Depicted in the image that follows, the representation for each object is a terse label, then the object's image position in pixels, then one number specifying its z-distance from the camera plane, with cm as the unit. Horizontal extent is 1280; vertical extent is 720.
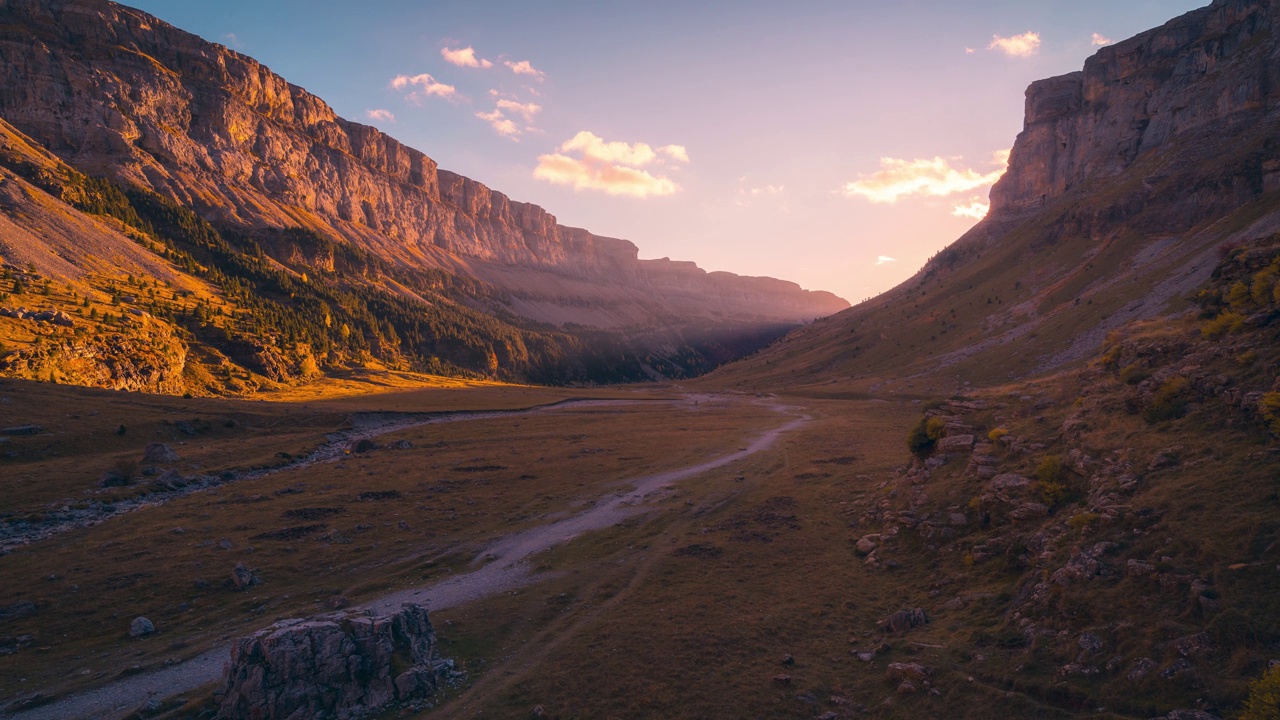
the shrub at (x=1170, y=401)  2019
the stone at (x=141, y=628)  2050
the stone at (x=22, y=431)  4491
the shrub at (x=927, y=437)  3228
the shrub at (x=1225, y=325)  2116
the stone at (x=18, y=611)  2106
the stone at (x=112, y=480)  3906
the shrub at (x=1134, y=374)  2330
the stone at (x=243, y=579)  2497
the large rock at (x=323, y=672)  1513
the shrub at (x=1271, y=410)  1585
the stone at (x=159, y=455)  4553
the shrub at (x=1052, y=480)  2053
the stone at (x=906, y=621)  1895
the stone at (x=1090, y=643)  1370
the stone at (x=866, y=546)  2683
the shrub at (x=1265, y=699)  950
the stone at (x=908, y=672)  1545
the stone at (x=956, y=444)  3014
